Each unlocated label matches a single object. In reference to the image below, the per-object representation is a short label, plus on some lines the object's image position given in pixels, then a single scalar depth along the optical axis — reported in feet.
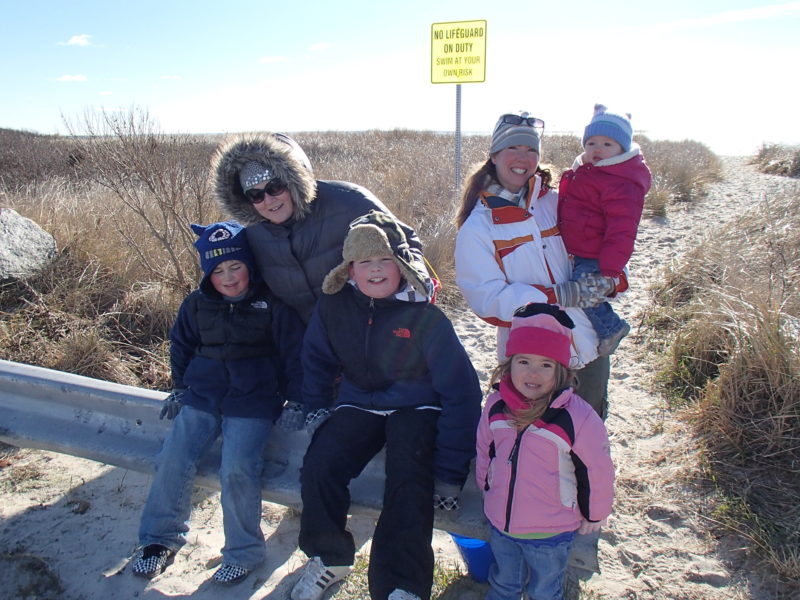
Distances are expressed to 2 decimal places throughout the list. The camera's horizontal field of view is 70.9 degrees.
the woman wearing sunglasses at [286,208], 9.50
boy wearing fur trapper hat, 7.26
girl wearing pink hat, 6.70
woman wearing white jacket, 8.20
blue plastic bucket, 8.10
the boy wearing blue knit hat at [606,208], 8.24
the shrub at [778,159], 56.70
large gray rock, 16.49
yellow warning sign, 24.00
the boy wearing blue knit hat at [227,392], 8.35
